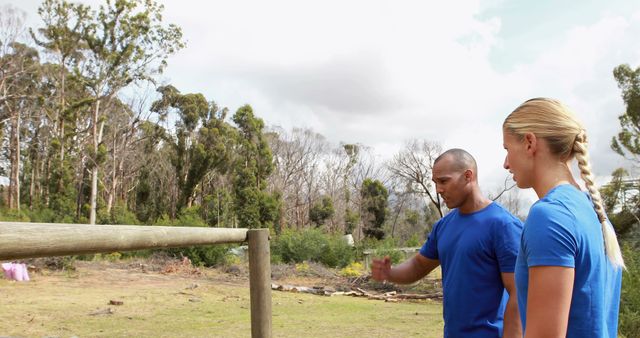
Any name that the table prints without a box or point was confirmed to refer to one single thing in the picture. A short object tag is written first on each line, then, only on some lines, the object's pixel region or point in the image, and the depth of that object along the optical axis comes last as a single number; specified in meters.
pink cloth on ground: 11.12
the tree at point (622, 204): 16.44
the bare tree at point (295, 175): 40.50
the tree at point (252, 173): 27.50
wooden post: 2.73
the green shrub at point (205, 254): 17.39
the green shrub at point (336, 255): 20.84
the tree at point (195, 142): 30.81
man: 2.10
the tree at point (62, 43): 25.39
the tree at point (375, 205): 35.67
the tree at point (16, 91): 27.69
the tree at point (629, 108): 22.75
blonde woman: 1.13
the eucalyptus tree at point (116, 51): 25.25
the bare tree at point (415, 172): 36.84
